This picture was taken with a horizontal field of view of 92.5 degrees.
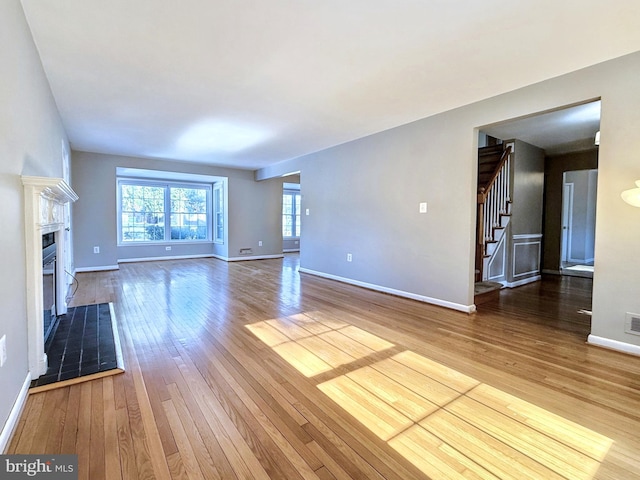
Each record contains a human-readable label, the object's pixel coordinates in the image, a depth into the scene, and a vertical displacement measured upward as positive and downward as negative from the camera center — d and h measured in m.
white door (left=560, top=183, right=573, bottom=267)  7.48 +0.13
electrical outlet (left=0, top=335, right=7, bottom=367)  1.45 -0.62
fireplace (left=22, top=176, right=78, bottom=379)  1.95 -0.18
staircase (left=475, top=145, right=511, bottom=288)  4.81 +0.25
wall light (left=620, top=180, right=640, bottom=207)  2.40 +0.27
